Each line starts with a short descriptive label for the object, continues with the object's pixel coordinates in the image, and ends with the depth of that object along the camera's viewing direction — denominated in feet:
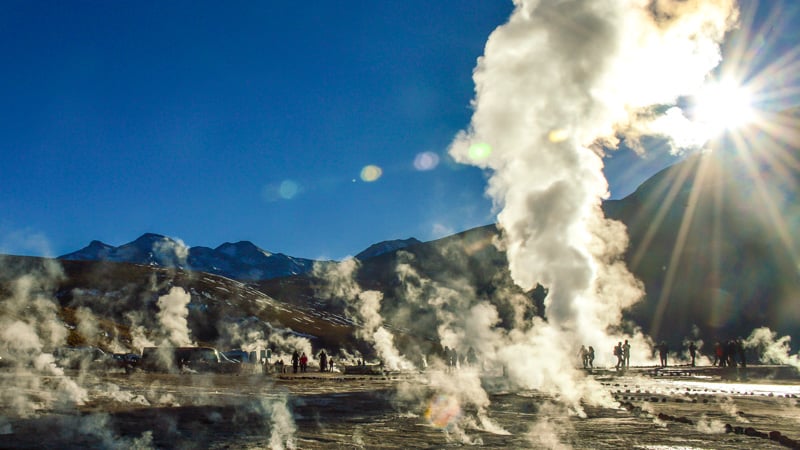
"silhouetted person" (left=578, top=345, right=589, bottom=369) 129.70
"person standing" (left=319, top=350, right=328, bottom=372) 201.77
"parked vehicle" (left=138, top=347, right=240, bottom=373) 173.17
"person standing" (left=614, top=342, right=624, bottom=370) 149.43
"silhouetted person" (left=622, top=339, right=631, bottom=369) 150.52
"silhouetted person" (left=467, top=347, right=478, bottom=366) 173.34
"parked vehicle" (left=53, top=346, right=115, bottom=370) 158.05
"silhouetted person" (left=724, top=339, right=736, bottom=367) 140.52
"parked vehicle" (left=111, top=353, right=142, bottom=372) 164.51
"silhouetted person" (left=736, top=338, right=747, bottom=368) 132.36
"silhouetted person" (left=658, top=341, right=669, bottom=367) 185.08
